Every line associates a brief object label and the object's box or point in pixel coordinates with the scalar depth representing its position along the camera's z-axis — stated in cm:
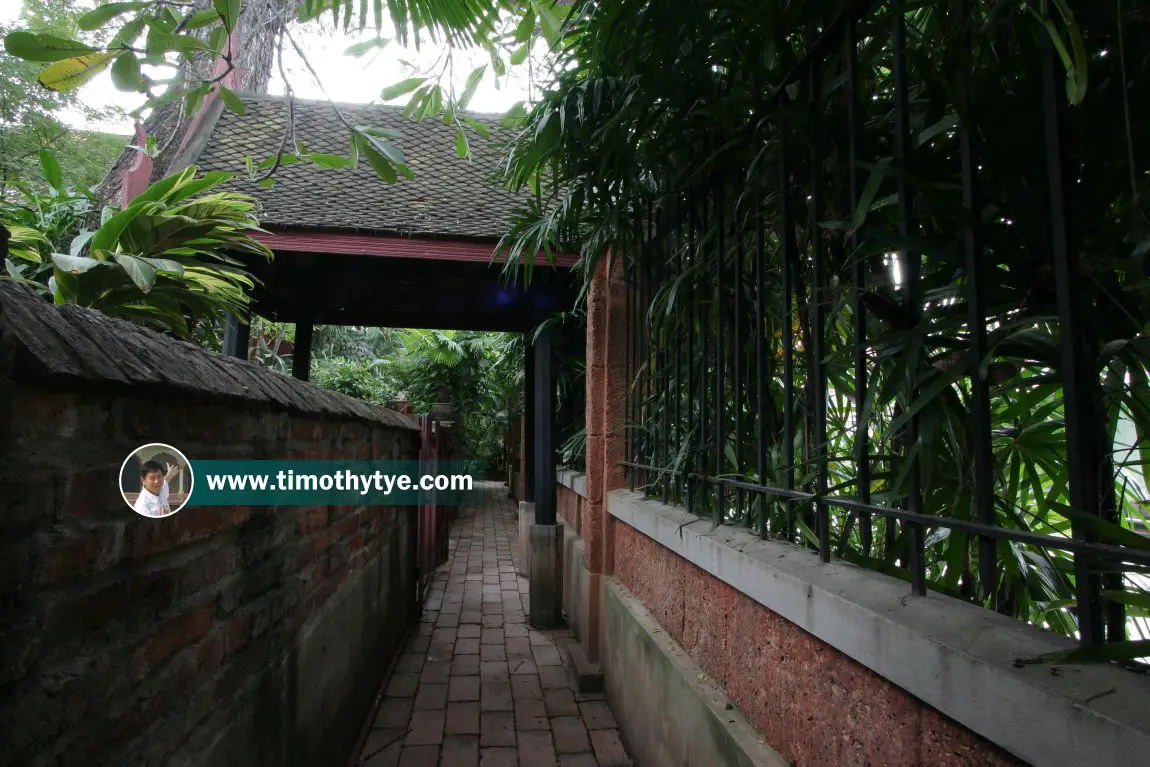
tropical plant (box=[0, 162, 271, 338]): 206
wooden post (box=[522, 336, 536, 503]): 651
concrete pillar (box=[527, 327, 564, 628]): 491
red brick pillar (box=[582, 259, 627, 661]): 366
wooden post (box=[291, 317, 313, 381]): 599
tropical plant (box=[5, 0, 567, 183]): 135
